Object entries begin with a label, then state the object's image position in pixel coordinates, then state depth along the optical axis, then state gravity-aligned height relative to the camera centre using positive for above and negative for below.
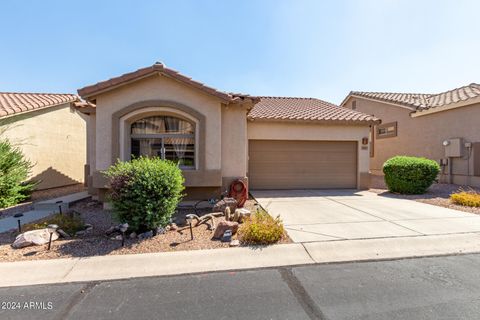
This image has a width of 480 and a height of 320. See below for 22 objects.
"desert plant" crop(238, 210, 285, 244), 4.84 -1.50
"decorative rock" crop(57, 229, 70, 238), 5.36 -1.68
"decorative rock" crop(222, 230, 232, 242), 5.02 -1.64
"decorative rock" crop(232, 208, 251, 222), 6.20 -1.48
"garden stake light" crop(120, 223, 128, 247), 4.95 -1.47
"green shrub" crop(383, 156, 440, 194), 10.21 -0.77
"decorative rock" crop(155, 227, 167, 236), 5.44 -1.65
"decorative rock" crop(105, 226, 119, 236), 5.52 -1.68
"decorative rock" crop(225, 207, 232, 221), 6.48 -1.54
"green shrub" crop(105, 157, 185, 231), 5.20 -0.78
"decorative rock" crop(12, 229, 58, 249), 4.77 -1.63
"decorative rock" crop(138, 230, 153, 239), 5.25 -1.67
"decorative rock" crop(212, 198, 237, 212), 7.02 -1.40
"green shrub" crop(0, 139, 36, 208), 8.35 -0.67
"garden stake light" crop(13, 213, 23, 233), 5.60 -1.62
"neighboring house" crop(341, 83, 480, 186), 12.28 +1.64
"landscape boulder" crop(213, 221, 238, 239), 5.22 -1.53
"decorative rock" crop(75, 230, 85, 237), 5.52 -1.75
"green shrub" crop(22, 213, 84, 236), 5.64 -1.60
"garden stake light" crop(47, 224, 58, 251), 5.16 -1.54
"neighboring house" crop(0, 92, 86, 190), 10.50 +1.08
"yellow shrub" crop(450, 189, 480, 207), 7.89 -1.39
